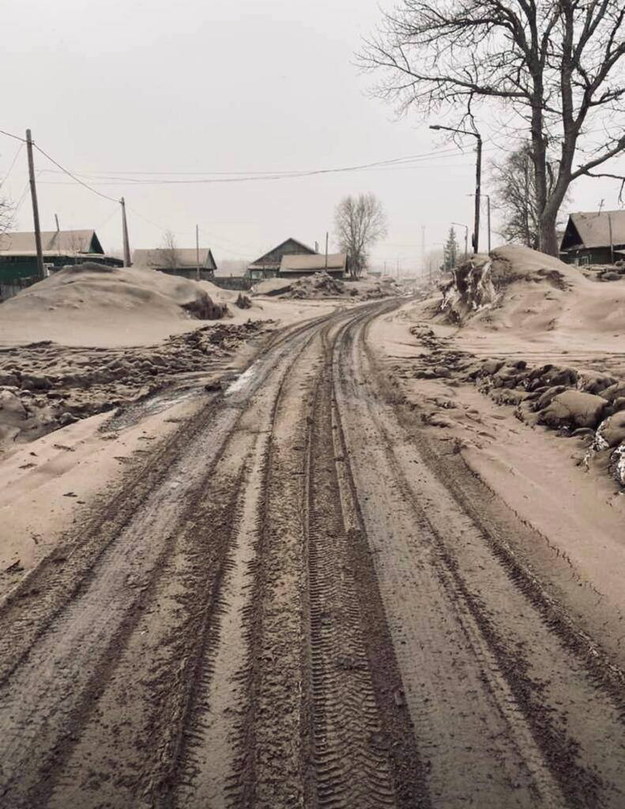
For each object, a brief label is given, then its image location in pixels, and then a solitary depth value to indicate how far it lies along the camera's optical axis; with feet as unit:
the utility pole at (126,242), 132.57
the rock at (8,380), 25.94
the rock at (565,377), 22.52
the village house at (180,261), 228.22
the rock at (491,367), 27.99
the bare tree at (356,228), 303.07
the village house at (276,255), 264.15
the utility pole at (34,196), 83.71
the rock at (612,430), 15.93
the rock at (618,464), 14.38
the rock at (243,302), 88.84
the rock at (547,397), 20.89
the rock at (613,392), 19.07
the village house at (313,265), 237.45
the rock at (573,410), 18.26
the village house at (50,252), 160.56
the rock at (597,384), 20.71
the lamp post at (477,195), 98.17
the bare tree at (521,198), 159.84
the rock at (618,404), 17.86
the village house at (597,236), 144.05
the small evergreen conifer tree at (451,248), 305.36
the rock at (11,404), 21.27
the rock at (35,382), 26.34
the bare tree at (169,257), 226.17
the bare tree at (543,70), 56.13
